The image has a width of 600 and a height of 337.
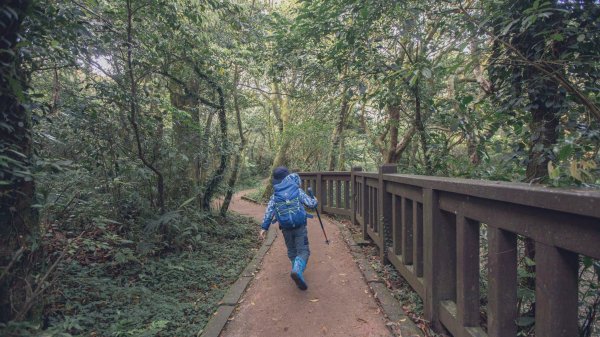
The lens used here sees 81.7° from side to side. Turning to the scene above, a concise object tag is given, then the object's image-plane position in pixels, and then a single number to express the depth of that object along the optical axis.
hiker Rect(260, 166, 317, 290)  4.54
